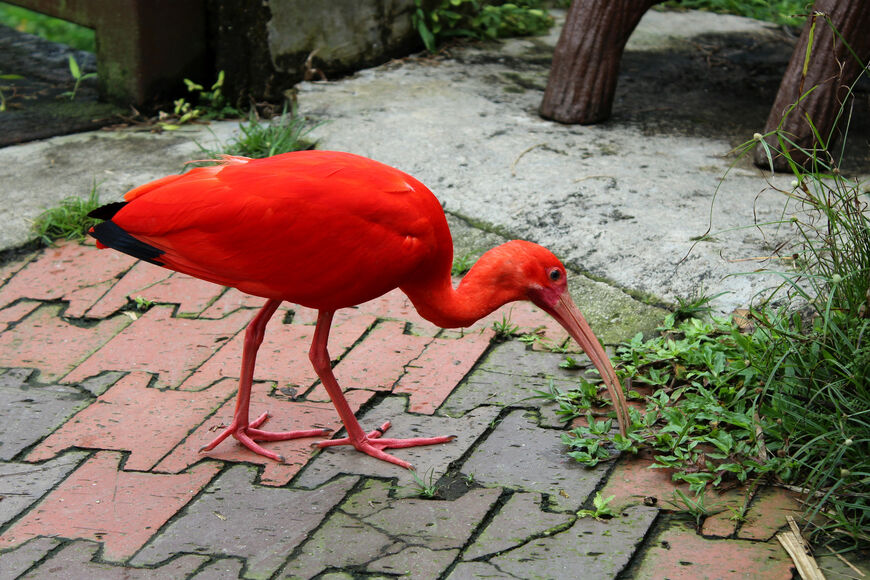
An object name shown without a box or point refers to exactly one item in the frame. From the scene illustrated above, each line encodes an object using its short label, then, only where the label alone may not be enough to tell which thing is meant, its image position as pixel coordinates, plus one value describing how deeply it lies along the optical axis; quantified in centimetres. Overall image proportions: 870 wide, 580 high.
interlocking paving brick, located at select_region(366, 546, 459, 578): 479
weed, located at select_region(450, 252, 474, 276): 762
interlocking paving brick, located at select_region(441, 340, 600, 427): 629
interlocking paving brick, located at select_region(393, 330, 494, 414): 641
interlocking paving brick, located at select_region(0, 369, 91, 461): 601
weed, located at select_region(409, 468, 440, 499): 544
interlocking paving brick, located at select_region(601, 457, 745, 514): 524
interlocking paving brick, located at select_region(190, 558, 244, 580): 479
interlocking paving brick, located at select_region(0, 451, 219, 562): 513
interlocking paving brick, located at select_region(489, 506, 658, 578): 473
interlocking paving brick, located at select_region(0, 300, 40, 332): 732
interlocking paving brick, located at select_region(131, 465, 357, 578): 498
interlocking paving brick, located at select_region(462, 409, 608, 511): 541
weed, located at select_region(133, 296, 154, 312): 752
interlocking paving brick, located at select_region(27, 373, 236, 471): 593
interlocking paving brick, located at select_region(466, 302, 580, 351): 706
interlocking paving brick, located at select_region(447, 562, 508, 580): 471
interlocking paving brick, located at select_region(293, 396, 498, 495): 570
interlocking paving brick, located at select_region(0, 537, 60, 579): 484
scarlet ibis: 537
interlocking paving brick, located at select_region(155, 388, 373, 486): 578
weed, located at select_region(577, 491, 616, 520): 513
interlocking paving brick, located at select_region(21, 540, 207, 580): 481
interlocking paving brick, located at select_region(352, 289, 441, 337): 723
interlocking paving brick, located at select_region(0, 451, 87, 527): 536
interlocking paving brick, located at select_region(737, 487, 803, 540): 495
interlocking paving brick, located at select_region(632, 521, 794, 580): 466
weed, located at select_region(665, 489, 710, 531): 508
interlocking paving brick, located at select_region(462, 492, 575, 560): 495
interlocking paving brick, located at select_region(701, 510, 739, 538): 496
